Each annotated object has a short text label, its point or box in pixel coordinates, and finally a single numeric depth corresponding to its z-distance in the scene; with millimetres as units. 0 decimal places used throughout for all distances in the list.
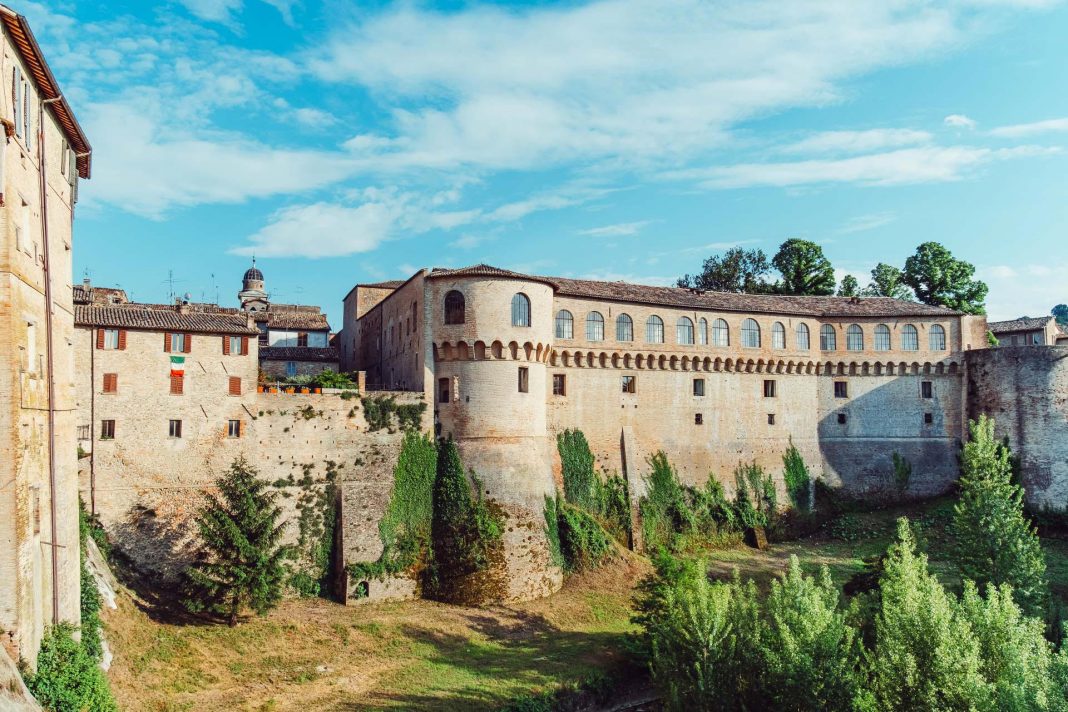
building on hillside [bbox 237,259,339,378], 44438
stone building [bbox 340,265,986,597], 35156
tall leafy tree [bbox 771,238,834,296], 61969
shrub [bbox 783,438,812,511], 44625
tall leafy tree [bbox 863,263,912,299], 62406
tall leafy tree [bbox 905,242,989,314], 59312
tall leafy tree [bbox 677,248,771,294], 63500
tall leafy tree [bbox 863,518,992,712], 18875
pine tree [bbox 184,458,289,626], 27281
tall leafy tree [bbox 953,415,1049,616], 29625
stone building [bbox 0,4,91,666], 16969
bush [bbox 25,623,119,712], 17812
